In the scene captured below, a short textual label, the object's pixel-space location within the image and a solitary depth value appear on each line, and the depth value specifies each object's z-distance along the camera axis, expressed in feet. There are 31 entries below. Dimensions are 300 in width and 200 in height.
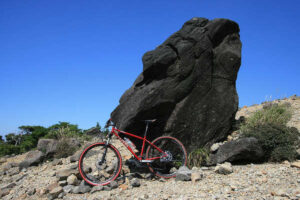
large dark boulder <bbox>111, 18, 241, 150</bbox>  23.59
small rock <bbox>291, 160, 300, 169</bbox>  20.24
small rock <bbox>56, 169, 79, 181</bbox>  21.59
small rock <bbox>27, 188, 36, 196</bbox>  21.53
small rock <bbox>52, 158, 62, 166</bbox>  29.55
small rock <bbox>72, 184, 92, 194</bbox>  19.56
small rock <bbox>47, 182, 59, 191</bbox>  20.88
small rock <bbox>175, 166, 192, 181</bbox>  19.77
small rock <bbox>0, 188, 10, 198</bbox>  23.49
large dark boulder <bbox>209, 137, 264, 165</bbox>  22.03
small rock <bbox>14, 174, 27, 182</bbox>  27.32
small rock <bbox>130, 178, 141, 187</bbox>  19.63
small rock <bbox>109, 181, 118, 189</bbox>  19.52
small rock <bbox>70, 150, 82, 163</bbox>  28.84
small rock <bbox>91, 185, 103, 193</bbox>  19.25
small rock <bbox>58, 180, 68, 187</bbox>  20.85
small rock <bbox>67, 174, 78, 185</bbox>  20.94
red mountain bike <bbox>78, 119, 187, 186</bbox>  20.66
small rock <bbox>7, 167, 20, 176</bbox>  30.56
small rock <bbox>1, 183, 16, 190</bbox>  24.88
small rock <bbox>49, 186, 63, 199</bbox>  19.50
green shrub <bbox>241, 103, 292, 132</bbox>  27.73
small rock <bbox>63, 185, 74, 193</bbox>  19.93
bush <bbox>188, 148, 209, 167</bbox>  23.54
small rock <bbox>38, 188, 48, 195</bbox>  20.71
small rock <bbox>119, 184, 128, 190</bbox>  19.28
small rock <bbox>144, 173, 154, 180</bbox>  21.74
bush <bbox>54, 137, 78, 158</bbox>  32.48
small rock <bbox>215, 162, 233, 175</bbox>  20.15
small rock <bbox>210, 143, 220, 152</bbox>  24.79
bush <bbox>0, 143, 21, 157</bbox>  49.52
